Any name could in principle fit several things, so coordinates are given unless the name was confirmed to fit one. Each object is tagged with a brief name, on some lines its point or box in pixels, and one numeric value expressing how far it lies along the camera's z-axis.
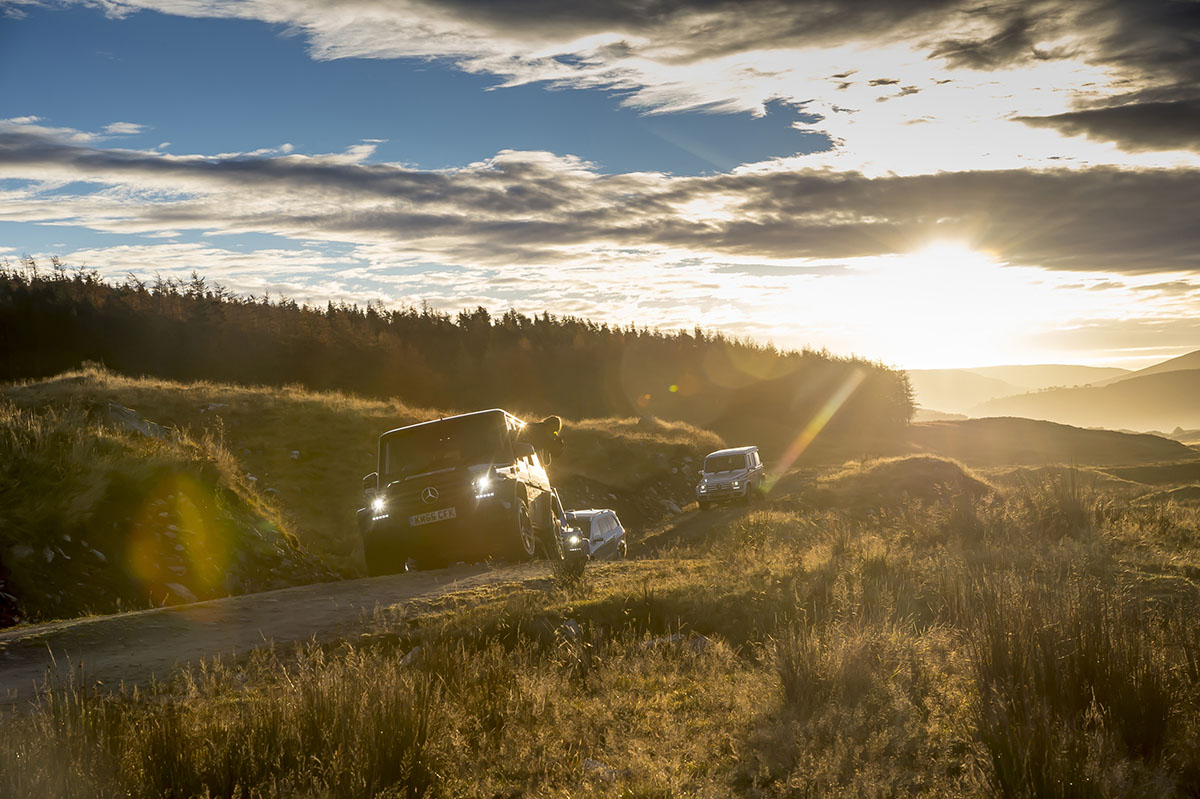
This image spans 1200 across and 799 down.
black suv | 13.12
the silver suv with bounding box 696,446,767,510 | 30.30
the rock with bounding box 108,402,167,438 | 20.19
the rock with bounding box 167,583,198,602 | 13.34
